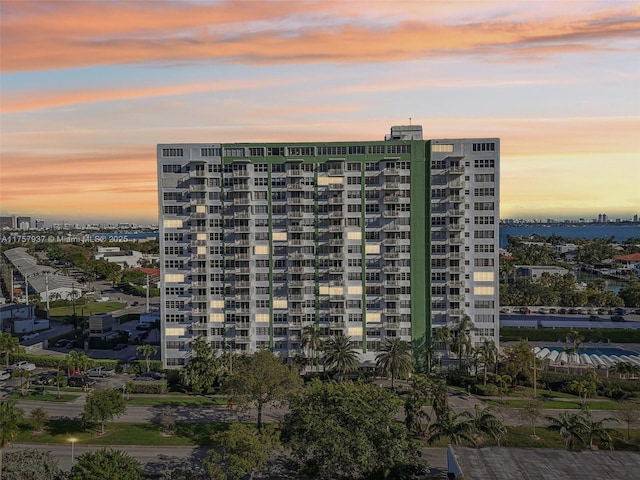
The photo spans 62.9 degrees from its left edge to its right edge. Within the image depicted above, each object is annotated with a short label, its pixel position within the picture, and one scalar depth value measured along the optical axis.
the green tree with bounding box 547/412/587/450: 64.59
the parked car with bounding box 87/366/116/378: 102.00
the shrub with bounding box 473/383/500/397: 90.50
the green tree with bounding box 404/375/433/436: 71.00
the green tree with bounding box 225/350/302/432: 68.62
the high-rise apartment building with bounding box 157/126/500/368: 102.56
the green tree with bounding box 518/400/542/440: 72.62
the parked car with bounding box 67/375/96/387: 97.94
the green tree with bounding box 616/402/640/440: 72.12
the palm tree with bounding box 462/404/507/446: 64.75
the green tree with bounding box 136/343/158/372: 101.19
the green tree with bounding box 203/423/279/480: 53.81
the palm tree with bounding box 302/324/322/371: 97.19
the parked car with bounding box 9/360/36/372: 105.94
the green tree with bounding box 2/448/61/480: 51.91
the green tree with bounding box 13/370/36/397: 90.62
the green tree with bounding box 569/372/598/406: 86.06
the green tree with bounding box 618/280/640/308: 166.44
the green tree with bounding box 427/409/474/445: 63.16
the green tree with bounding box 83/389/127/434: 72.25
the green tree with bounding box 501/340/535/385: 93.88
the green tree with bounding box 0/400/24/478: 59.03
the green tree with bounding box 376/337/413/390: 90.38
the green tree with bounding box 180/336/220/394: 90.37
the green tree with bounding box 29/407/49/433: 75.50
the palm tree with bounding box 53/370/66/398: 91.67
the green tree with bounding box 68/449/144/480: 49.77
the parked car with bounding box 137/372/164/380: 100.29
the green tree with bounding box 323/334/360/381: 91.00
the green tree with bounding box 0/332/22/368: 104.56
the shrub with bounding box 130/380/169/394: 93.38
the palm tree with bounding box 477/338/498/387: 91.75
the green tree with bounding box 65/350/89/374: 95.94
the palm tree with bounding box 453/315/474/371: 96.69
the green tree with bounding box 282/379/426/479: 54.38
